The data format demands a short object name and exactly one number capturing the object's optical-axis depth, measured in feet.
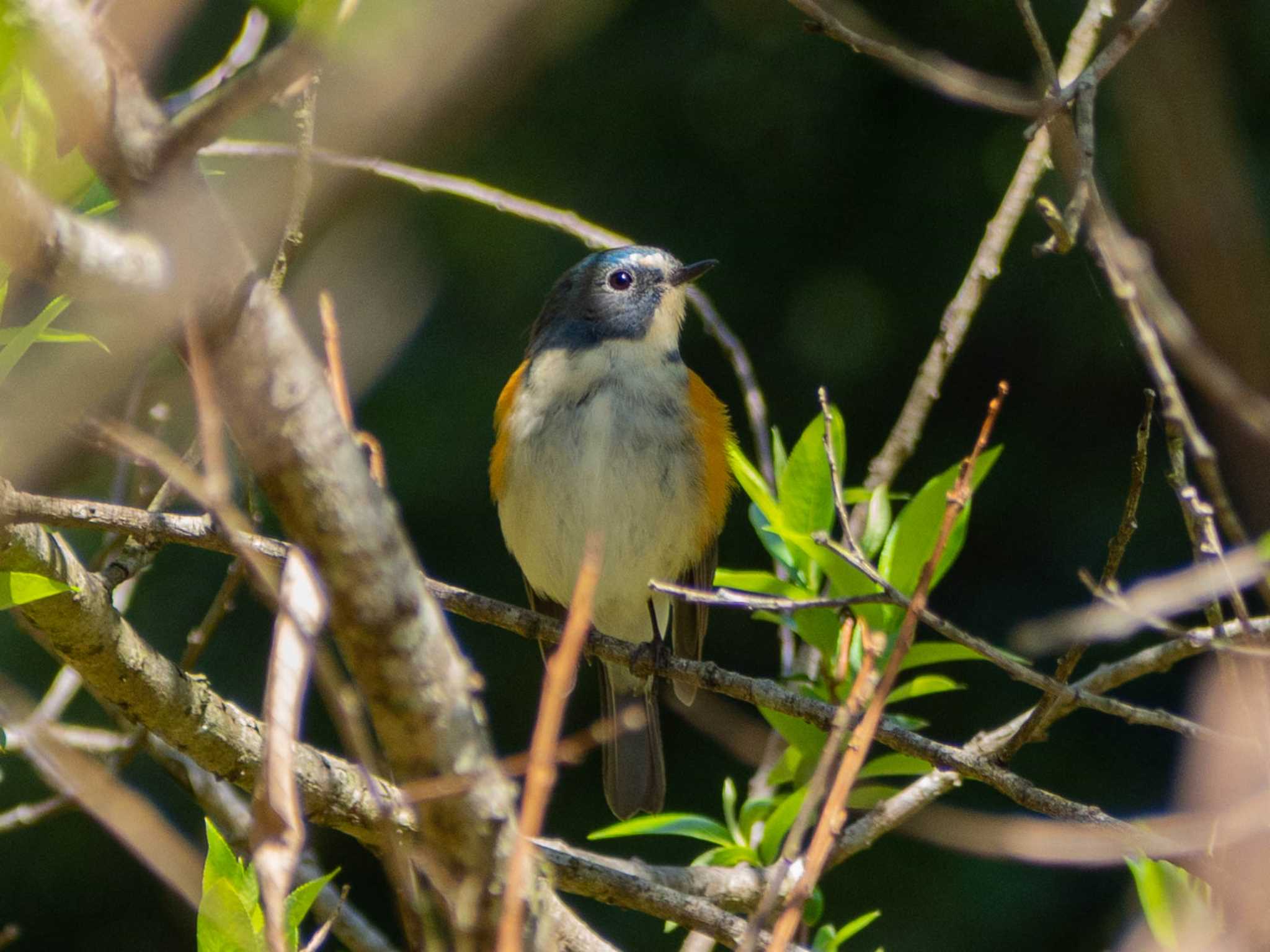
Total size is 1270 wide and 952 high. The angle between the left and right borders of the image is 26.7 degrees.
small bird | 27.66
